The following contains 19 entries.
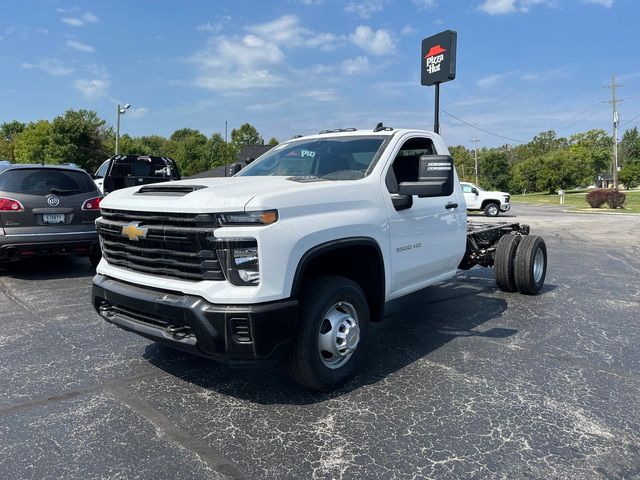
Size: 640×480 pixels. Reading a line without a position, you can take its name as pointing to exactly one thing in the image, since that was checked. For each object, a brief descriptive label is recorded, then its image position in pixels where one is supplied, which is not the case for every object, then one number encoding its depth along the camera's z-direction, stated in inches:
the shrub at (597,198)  1181.7
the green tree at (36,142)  1895.9
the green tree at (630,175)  2898.6
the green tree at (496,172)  2476.6
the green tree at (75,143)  1891.0
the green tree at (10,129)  3047.2
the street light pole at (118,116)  1610.5
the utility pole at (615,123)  1984.5
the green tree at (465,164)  3233.3
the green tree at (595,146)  3512.6
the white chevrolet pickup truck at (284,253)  119.2
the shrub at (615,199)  1165.1
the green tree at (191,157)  2447.1
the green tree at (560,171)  2209.6
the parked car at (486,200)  981.2
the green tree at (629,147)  4046.8
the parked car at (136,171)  481.1
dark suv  275.9
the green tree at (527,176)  2311.8
